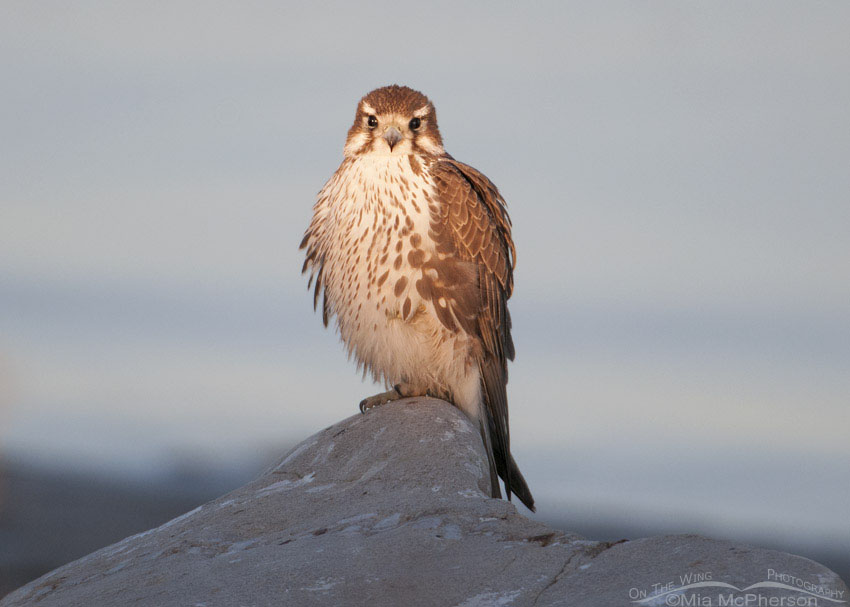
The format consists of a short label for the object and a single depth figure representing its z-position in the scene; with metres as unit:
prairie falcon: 12.52
